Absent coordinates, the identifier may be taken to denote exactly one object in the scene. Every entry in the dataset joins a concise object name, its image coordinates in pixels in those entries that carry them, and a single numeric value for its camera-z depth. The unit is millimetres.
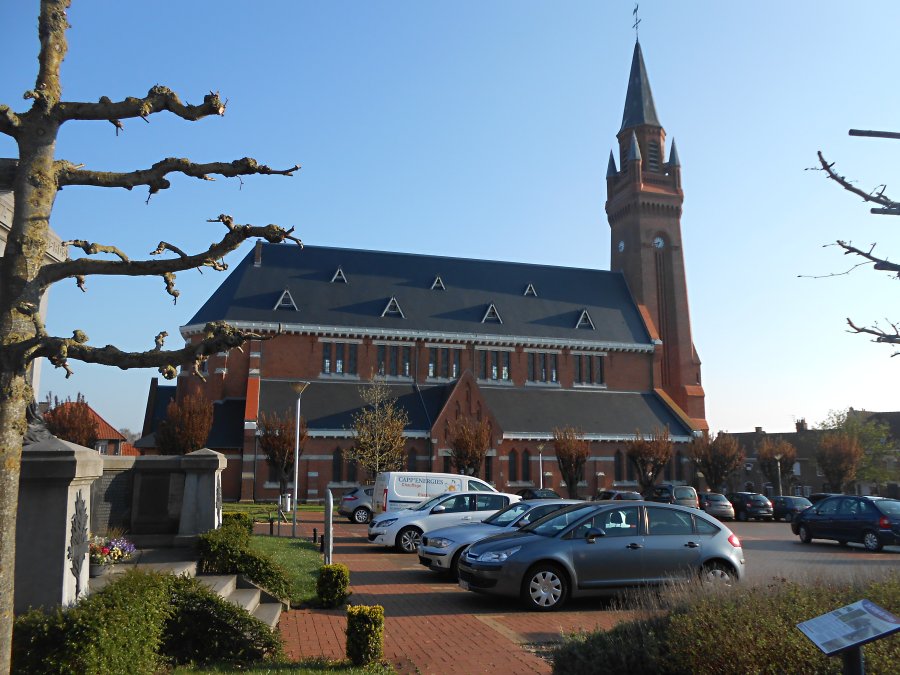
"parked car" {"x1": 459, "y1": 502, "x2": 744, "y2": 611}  9984
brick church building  41562
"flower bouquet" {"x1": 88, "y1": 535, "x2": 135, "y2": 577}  8039
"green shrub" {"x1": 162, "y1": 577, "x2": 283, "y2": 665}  6832
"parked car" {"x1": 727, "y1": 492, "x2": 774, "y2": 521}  33500
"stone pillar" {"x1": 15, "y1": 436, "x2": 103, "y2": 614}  5574
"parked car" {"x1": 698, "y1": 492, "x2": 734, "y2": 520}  30795
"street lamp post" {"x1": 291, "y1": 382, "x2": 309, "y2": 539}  21825
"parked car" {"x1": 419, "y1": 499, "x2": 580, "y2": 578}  12789
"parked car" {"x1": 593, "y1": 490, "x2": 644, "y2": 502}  29492
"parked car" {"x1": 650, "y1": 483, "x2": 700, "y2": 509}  29375
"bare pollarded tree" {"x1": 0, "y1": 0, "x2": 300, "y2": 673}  4297
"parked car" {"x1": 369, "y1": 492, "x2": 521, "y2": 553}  16859
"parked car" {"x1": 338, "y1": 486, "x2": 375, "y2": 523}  28219
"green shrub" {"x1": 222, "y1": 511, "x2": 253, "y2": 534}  13266
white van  22688
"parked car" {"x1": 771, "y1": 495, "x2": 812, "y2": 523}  33781
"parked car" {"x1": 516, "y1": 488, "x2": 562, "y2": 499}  32384
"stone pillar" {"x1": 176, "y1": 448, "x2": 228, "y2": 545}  10844
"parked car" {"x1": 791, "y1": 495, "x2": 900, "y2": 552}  19203
